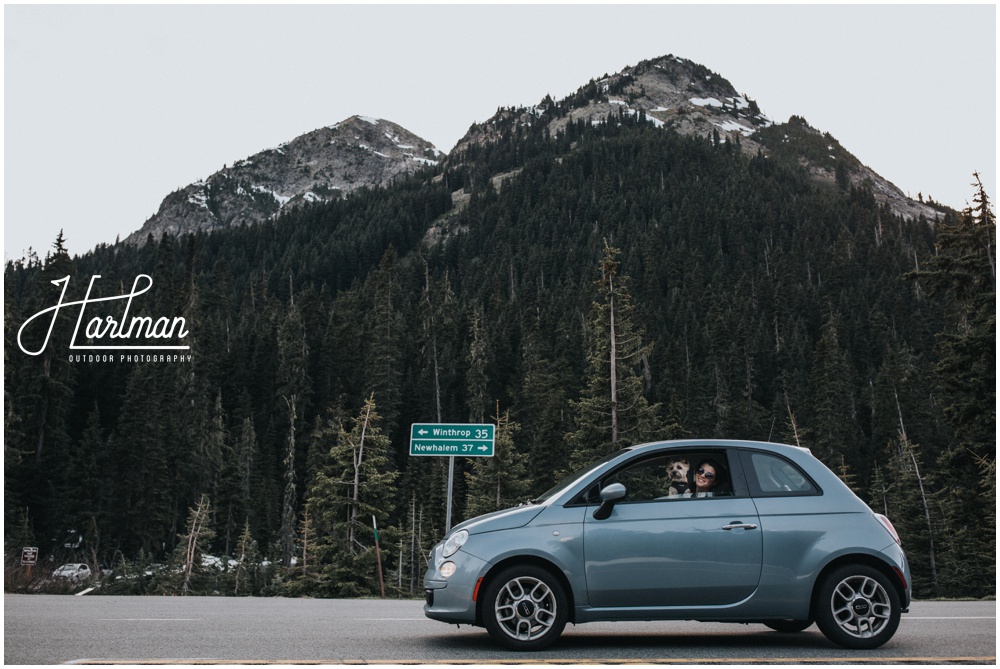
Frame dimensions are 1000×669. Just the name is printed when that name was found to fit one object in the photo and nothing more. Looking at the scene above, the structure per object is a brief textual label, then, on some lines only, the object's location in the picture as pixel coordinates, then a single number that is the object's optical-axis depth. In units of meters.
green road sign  17.02
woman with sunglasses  7.60
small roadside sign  19.05
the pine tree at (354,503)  27.42
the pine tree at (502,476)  39.59
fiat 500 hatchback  7.11
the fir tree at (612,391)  33.22
